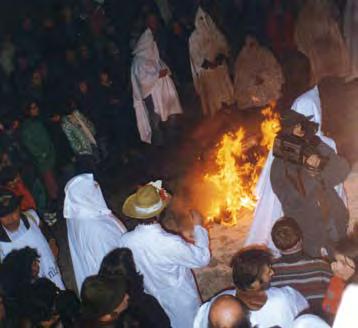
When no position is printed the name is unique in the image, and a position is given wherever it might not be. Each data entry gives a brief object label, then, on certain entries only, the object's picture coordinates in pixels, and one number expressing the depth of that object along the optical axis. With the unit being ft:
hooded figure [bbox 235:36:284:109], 35.96
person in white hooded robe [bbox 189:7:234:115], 38.14
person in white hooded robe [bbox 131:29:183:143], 36.32
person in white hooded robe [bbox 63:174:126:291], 19.29
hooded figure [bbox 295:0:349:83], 37.14
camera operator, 18.72
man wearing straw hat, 17.35
